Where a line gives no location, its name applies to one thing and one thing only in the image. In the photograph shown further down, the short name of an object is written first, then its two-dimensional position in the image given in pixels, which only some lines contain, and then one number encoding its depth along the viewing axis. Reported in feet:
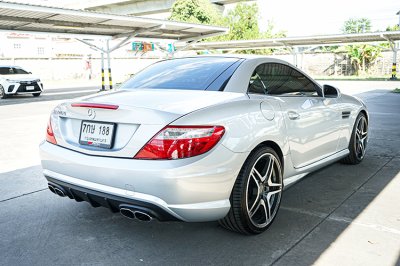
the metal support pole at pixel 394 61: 91.69
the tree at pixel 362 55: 115.55
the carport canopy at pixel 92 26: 49.69
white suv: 53.16
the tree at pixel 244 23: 165.89
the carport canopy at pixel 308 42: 89.28
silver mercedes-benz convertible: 8.39
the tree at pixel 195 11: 142.82
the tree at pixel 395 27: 205.63
